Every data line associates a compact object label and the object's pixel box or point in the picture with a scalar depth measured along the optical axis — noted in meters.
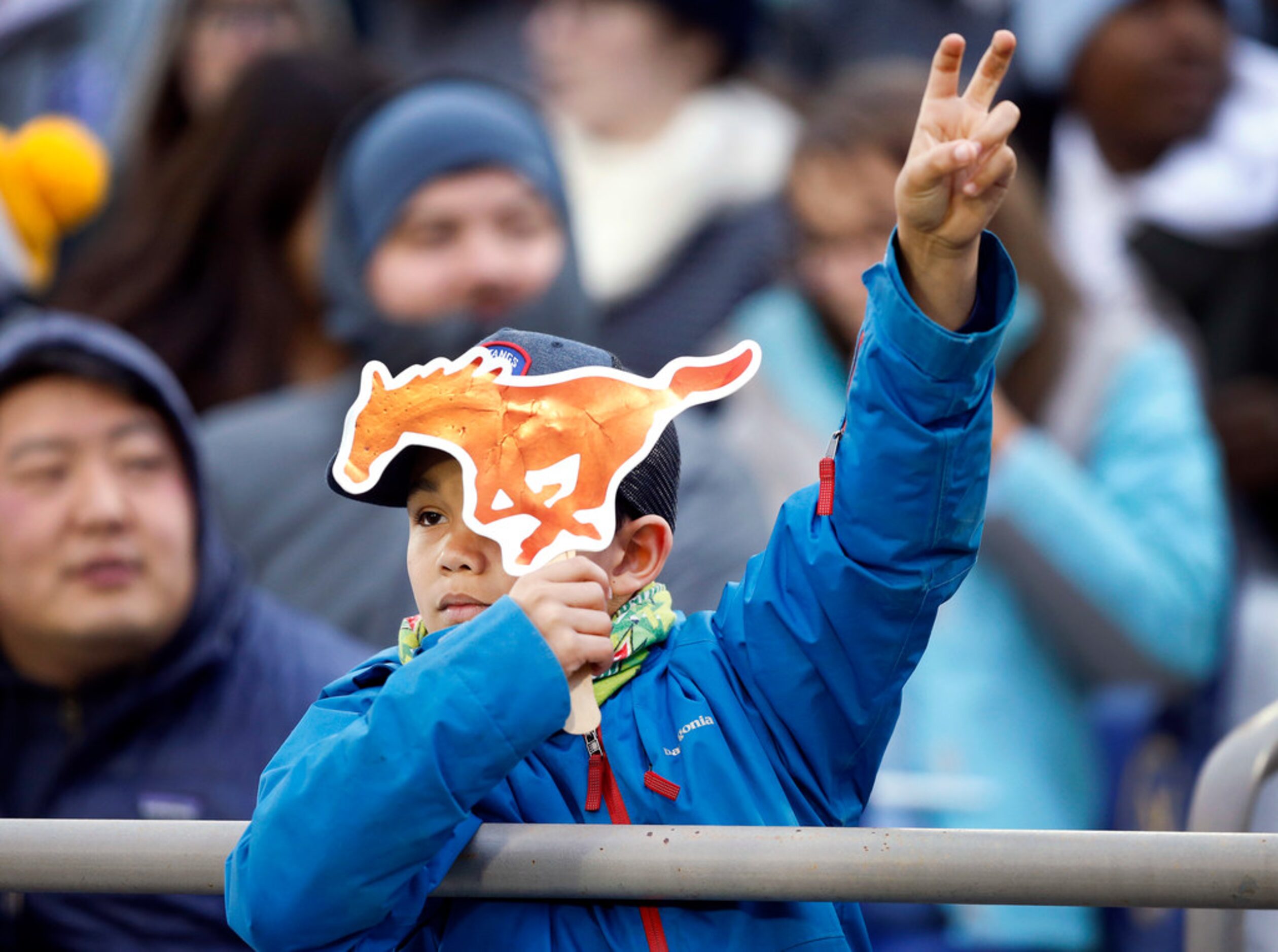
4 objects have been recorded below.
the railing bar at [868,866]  10.23
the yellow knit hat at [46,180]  11.91
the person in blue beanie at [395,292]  11.44
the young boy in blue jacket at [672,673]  10.22
